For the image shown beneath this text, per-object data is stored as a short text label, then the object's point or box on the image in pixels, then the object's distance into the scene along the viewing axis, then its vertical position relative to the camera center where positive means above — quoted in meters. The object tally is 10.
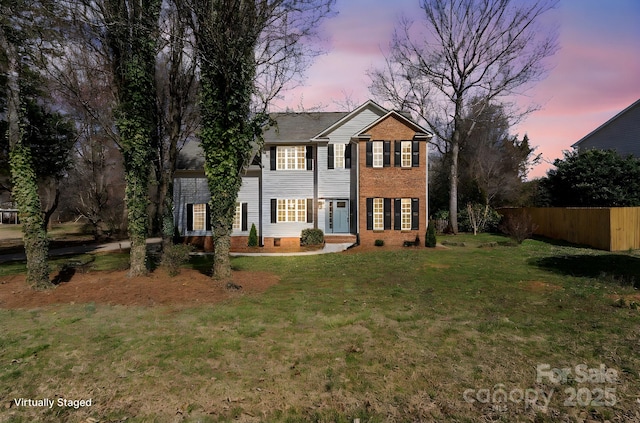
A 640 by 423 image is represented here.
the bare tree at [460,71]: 24.56 +11.28
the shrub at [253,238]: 19.94 -1.53
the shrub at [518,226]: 18.79 -1.05
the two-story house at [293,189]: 20.50 +1.49
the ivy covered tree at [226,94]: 8.86 +3.37
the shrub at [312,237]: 19.36 -1.47
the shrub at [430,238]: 18.30 -1.51
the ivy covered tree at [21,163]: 8.52 +1.35
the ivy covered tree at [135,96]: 9.50 +3.46
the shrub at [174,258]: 10.39 -1.44
